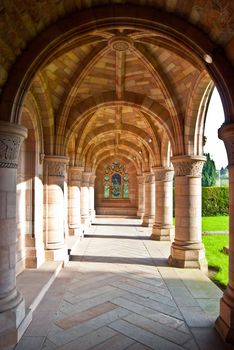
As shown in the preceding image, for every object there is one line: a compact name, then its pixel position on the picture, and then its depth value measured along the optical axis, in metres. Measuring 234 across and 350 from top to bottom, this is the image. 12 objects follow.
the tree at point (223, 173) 67.96
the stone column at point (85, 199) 14.12
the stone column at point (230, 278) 3.71
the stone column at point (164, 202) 10.99
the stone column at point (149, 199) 15.12
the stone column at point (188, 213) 7.12
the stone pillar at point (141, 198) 19.59
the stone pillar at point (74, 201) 11.08
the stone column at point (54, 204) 7.10
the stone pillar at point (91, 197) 18.22
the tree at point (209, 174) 36.00
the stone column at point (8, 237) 3.57
